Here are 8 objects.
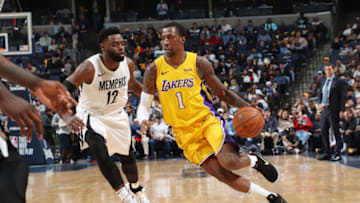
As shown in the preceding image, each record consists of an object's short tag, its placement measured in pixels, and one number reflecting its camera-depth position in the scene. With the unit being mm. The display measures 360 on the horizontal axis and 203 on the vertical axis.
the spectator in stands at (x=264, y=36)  17672
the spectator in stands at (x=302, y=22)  18469
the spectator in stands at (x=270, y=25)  18531
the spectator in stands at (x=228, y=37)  17875
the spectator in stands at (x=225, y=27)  18578
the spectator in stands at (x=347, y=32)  17234
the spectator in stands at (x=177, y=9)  19969
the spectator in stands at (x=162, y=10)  19891
